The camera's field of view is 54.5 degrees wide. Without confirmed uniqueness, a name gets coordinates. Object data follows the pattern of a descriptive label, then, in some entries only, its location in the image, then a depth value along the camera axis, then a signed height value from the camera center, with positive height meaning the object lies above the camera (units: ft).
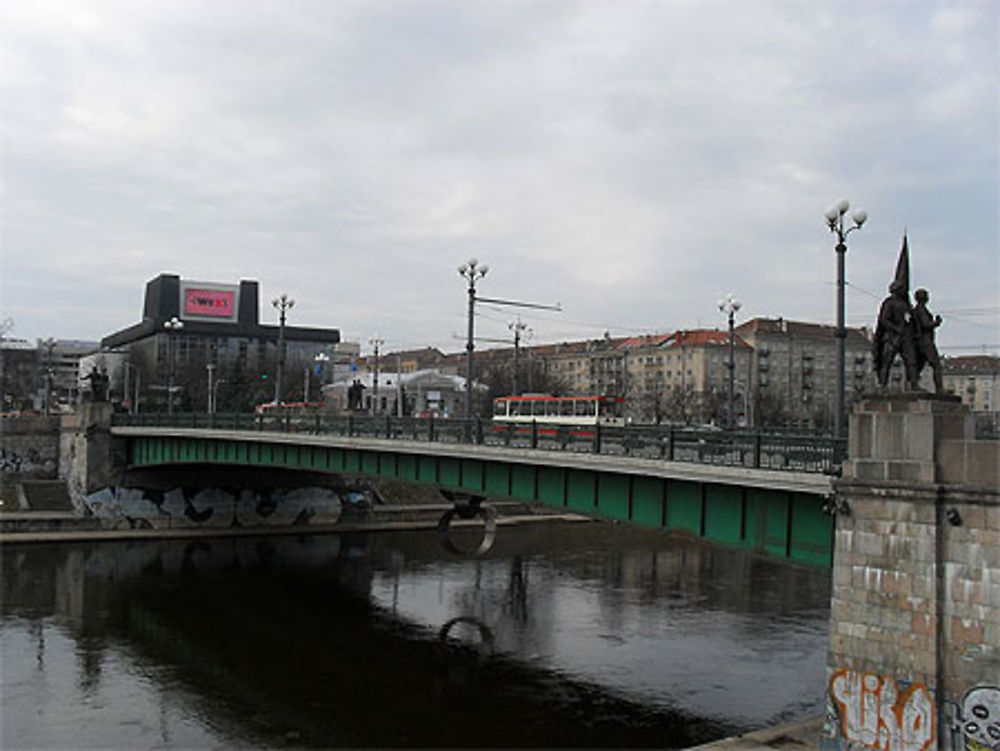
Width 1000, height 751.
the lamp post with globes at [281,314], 179.94 +17.52
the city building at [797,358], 413.00 +26.69
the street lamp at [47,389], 266.79 +2.97
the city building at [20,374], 512.59 +14.62
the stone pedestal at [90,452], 211.20 -11.38
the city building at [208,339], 445.78 +34.05
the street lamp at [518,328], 199.70 +17.41
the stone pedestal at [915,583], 53.88 -9.50
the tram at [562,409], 173.47 +0.46
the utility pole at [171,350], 427.17 +25.01
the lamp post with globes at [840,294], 71.77 +9.51
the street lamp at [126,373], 360.15 +11.45
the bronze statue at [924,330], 62.31 +5.80
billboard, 500.33 +53.00
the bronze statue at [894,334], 62.28 +5.47
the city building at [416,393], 419.95 +6.58
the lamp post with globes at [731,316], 116.95 +12.03
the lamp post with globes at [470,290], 121.19 +15.43
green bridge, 70.23 -5.60
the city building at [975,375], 387.75 +18.61
